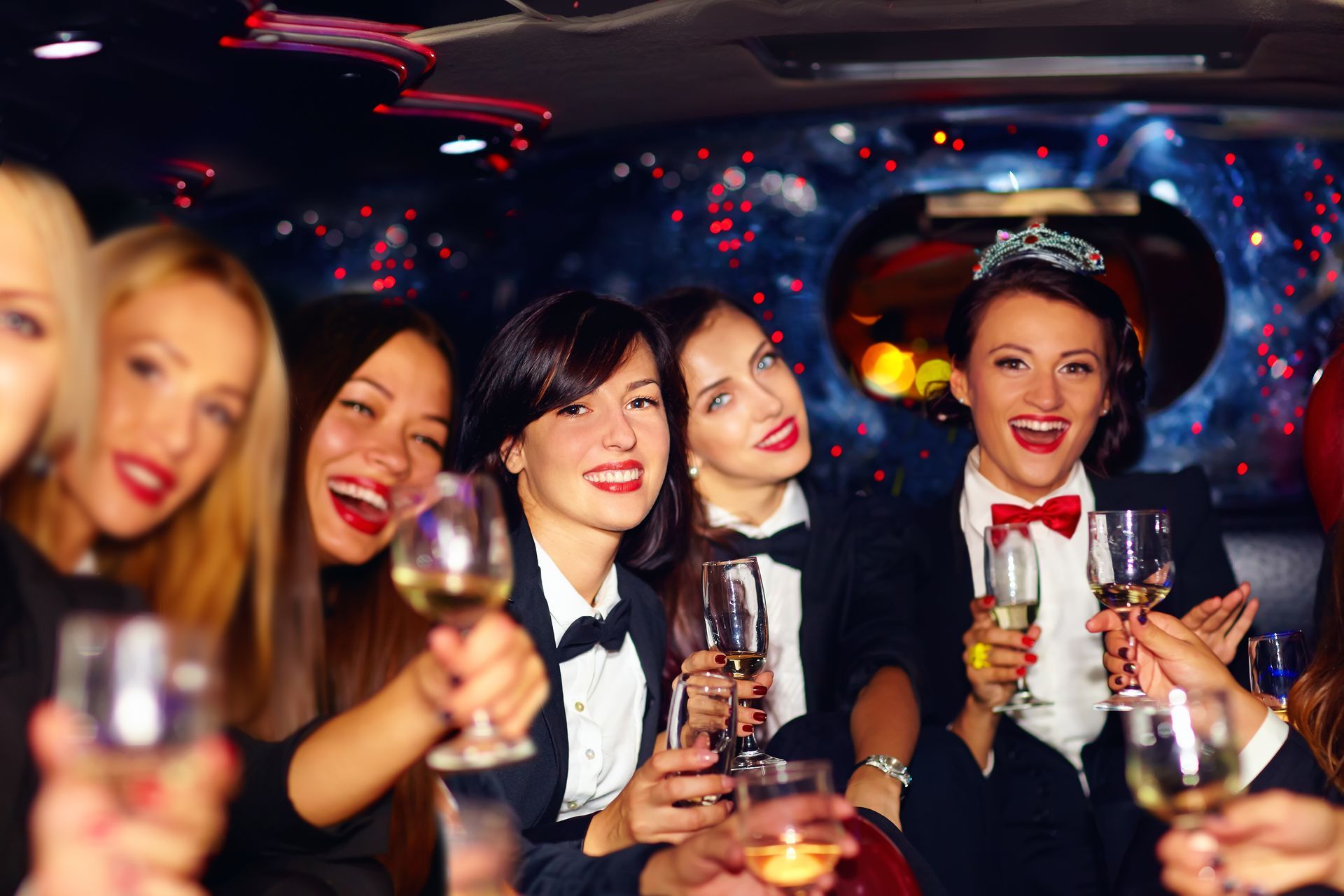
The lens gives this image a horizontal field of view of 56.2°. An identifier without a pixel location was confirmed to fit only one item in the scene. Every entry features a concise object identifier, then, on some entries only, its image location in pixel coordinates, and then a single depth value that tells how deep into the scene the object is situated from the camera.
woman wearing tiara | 3.04
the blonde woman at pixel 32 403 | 1.74
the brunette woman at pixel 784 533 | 3.29
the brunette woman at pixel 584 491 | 2.53
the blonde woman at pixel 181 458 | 1.85
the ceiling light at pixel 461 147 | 3.35
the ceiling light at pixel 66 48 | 2.18
